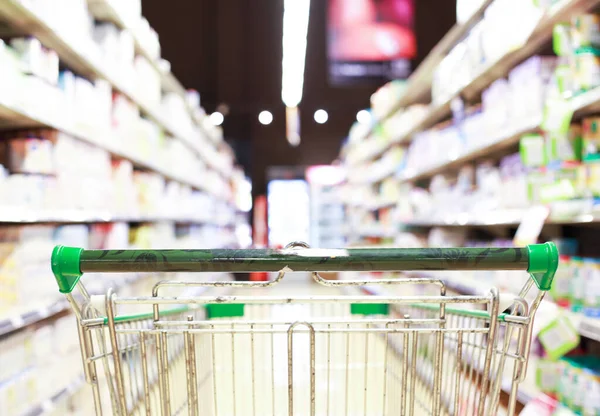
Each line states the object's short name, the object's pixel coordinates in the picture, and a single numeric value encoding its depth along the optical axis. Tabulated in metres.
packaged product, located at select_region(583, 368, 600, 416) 2.00
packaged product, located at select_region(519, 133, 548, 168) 2.46
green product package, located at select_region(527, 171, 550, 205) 2.41
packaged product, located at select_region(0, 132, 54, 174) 2.37
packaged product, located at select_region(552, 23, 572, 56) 2.19
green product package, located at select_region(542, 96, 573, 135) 2.12
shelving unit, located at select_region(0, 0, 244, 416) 2.15
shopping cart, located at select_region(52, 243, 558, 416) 1.02
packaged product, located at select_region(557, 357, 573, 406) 2.17
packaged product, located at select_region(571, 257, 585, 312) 2.13
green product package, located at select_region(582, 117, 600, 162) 2.10
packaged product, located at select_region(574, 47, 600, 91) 2.05
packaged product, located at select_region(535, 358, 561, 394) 2.28
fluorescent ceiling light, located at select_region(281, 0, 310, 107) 4.80
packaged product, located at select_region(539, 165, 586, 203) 2.15
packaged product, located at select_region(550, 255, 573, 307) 2.21
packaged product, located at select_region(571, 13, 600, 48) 2.11
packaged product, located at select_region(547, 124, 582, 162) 2.27
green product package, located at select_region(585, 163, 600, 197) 2.02
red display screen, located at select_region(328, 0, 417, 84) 6.39
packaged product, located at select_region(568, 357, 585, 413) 2.09
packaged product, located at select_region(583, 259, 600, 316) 2.03
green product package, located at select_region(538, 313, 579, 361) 1.95
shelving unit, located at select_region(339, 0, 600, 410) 2.26
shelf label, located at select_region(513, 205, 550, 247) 2.20
